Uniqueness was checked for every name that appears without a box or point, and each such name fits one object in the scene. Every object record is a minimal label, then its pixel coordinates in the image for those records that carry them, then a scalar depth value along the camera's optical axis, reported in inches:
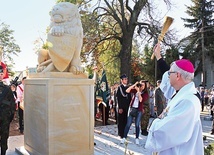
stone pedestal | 188.2
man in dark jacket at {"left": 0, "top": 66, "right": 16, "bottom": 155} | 193.9
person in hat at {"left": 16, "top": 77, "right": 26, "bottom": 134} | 352.2
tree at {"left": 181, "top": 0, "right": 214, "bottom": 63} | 1323.8
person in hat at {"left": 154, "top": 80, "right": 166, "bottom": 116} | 327.6
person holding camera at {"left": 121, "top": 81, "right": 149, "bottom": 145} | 287.5
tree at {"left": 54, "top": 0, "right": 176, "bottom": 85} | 695.2
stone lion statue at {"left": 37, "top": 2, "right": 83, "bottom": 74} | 206.8
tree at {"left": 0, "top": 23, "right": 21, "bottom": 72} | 1179.6
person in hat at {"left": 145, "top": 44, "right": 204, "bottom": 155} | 91.3
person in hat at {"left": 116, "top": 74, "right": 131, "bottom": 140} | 315.3
